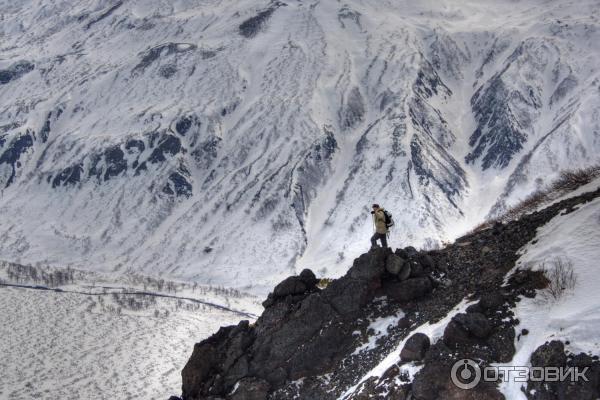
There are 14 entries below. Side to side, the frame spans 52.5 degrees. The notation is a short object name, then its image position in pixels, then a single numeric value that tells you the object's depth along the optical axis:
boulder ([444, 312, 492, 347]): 22.80
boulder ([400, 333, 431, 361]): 23.59
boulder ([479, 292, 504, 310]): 23.77
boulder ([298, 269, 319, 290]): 34.03
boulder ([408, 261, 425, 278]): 30.03
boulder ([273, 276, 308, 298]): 33.44
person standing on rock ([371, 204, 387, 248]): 31.86
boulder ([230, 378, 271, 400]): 28.67
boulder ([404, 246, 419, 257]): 32.75
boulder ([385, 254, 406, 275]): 29.97
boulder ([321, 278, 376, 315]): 30.02
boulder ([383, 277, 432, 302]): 29.00
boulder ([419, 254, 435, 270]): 30.61
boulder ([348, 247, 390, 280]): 30.36
